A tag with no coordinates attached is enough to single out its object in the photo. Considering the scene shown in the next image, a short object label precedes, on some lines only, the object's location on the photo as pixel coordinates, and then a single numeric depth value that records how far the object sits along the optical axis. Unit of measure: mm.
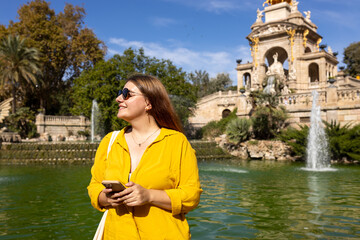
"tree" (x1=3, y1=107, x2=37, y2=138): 28047
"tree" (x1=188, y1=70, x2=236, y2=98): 59781
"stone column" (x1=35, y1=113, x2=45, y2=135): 29422
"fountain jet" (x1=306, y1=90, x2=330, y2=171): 14599
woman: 1837
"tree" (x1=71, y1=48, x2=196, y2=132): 25469
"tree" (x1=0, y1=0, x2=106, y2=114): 33875
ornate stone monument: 35219
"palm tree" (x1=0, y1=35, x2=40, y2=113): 29297
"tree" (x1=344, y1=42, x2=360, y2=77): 47100
